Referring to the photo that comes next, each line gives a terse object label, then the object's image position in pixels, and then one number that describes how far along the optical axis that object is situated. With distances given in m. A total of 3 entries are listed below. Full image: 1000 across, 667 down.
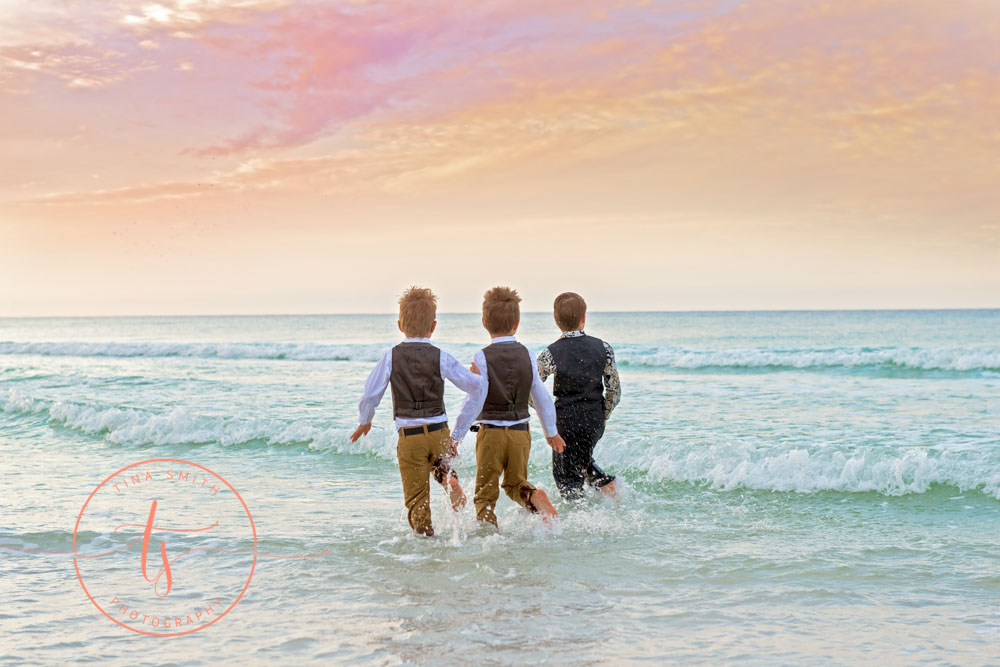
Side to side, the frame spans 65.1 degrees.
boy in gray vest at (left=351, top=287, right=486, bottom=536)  5.28
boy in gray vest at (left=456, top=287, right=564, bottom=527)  5.42
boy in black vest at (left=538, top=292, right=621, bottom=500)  6.12
